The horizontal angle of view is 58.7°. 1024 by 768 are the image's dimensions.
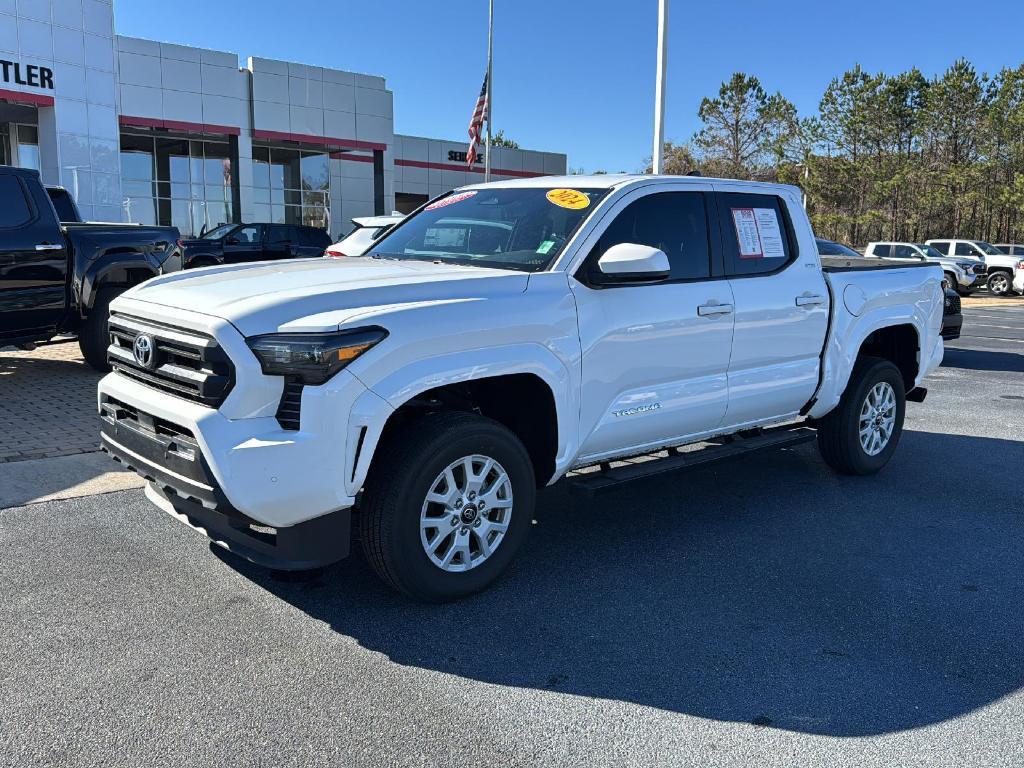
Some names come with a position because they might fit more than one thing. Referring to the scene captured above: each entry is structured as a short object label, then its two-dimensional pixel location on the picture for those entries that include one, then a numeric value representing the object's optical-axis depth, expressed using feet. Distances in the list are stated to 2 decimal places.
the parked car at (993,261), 102.32
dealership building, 73.56
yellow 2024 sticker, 15.71
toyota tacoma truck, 11.60
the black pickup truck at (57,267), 27.94
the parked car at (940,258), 88.84
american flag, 93.81
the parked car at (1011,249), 107.12
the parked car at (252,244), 74.28
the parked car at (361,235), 36.83
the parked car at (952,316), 35.01
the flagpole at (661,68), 54.44
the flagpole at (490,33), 101.62
